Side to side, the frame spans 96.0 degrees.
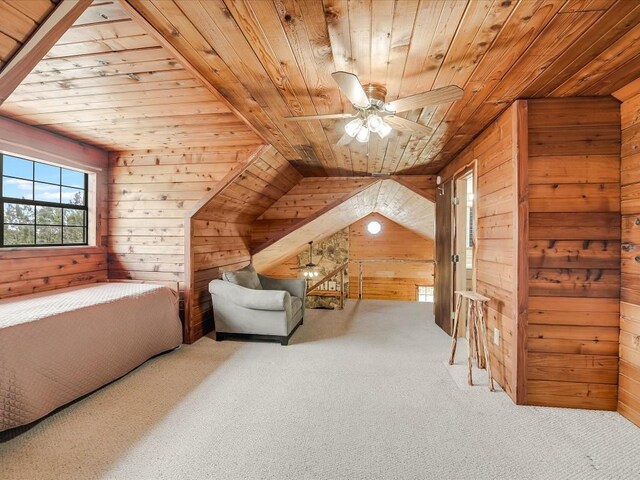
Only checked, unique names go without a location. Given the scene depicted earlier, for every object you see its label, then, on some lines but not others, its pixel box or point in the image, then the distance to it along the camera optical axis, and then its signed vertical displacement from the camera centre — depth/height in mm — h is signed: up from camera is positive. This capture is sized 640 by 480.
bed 1690 -761
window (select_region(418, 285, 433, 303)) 7965 -1504
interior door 3570 -300
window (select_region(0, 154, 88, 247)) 2541 +319
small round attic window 7770 +311
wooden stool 2336 -793
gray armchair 3137 -834
